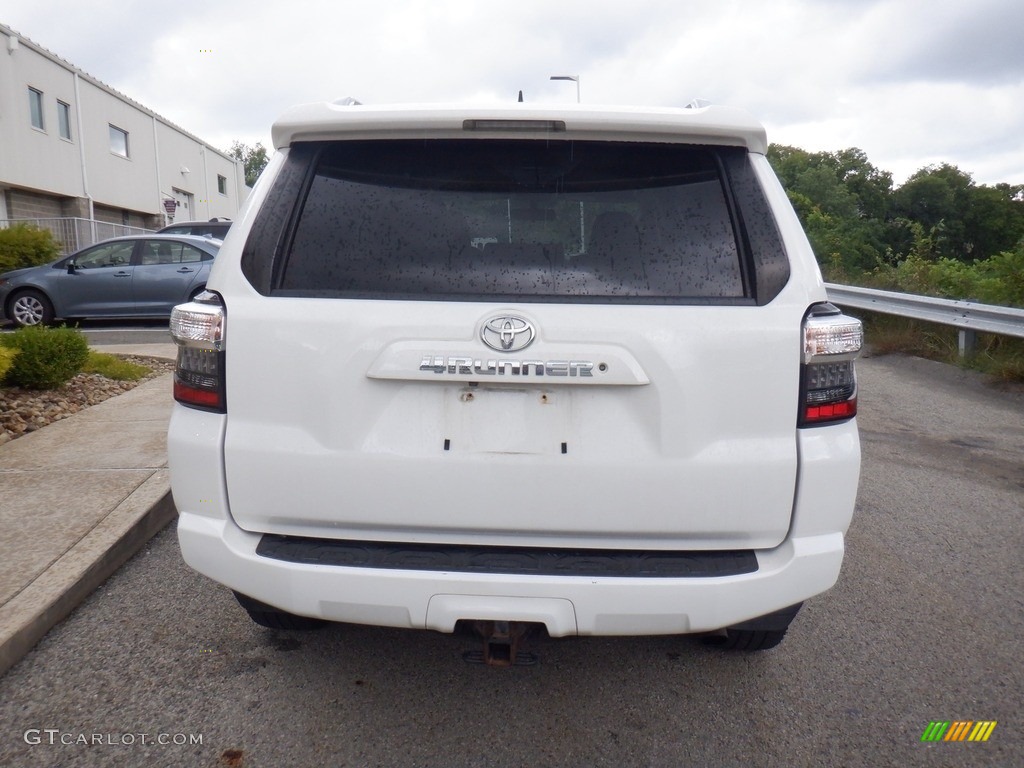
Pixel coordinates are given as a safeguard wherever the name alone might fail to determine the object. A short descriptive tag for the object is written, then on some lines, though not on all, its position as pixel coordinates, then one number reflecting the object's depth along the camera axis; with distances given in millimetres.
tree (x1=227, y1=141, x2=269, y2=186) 98375
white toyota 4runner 2166
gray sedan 12922
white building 21969
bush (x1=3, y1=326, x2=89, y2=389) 7316
